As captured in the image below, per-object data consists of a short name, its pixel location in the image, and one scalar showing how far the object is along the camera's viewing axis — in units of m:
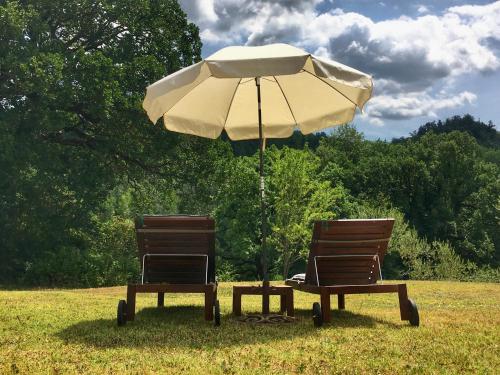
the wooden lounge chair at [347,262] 6.93
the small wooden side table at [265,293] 7.44
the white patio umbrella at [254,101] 6.77
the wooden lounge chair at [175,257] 7.04
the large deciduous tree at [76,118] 19.91
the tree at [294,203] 34.38
